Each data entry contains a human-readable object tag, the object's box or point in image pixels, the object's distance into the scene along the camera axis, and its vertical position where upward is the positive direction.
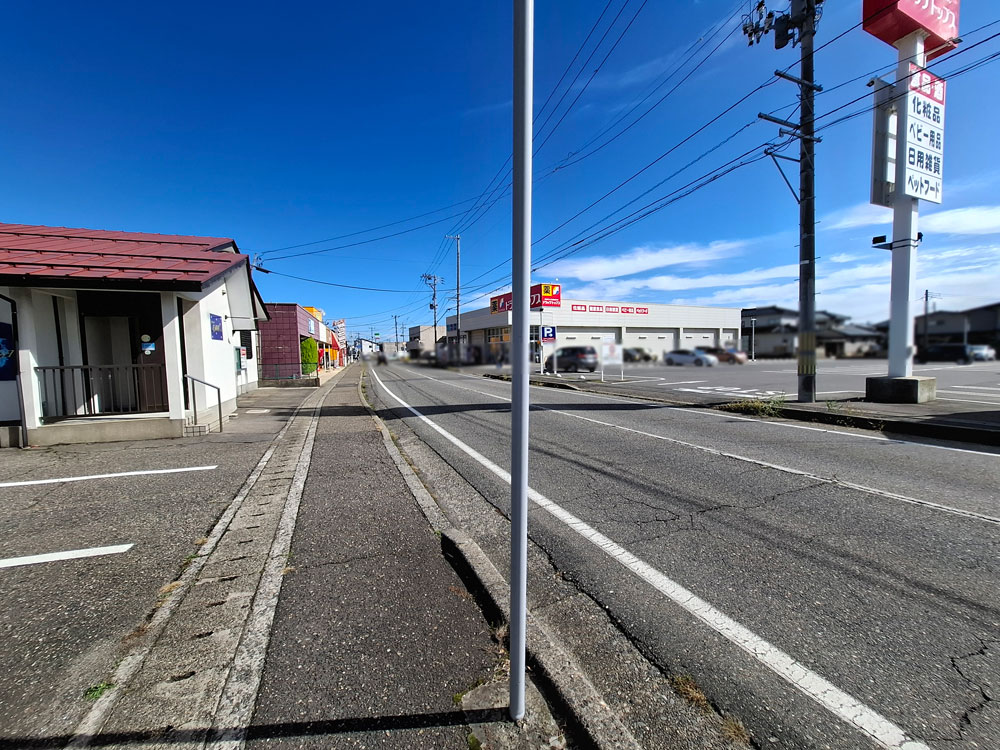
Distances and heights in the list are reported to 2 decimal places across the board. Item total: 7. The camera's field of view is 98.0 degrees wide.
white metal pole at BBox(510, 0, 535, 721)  1.67 +0.08
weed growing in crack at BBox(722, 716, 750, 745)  1.71 -1.53
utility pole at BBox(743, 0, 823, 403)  10.29 +3.69
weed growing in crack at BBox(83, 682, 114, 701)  1.95 -1.50
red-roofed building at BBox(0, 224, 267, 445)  7.07 +0.55
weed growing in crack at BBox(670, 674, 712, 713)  1.88 -1.53
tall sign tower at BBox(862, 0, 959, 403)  10.06 +4.63
